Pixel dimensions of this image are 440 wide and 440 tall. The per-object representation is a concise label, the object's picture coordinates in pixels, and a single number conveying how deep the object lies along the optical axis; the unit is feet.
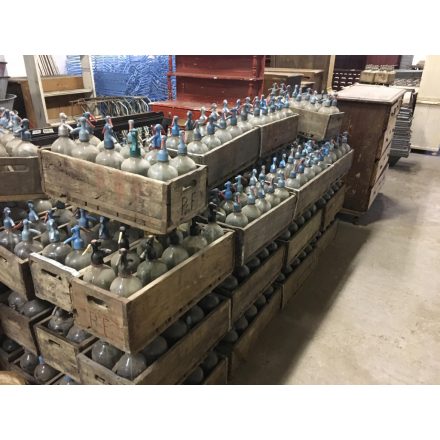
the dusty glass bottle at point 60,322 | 6.93
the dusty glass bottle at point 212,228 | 6.93
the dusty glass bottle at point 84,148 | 6.13
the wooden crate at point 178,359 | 5.89
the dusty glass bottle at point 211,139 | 7.89
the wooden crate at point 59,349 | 6.48
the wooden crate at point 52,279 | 5.94
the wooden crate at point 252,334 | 8.48
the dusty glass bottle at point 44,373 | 7.43
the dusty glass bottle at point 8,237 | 7.08
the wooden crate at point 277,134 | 9.53
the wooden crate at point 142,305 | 5.18
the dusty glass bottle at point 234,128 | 8.58
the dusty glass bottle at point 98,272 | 5.62
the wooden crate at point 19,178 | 7.04
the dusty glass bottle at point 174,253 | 6.13
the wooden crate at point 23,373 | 7.63
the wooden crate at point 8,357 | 8.01
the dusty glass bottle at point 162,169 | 5.55
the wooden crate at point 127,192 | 5.38
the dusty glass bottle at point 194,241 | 6.48
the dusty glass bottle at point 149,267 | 5.72
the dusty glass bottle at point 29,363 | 7.82
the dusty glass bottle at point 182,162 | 5.92
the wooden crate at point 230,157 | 7.56
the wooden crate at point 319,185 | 9.63
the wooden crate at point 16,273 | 6.50
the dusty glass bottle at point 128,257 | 5.58
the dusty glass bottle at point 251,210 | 7.95
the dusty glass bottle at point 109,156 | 5.90
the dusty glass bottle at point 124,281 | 5.36
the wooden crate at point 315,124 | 11.51
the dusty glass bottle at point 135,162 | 5.70
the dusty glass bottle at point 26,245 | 6.80
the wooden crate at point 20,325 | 7.07
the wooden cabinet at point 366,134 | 14.52
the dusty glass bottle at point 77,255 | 6.24
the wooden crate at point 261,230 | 7.36
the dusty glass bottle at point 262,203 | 8.28
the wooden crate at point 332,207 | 12.48
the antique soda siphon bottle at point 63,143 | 6.32
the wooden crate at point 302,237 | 9.96
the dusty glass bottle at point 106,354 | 6.19
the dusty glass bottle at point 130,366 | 5.96
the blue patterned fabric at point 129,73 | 22.24
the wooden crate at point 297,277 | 10.61
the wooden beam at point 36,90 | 16.38
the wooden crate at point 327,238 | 12.94
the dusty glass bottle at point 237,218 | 7.57
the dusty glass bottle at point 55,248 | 6.43
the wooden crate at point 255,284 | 7.98
